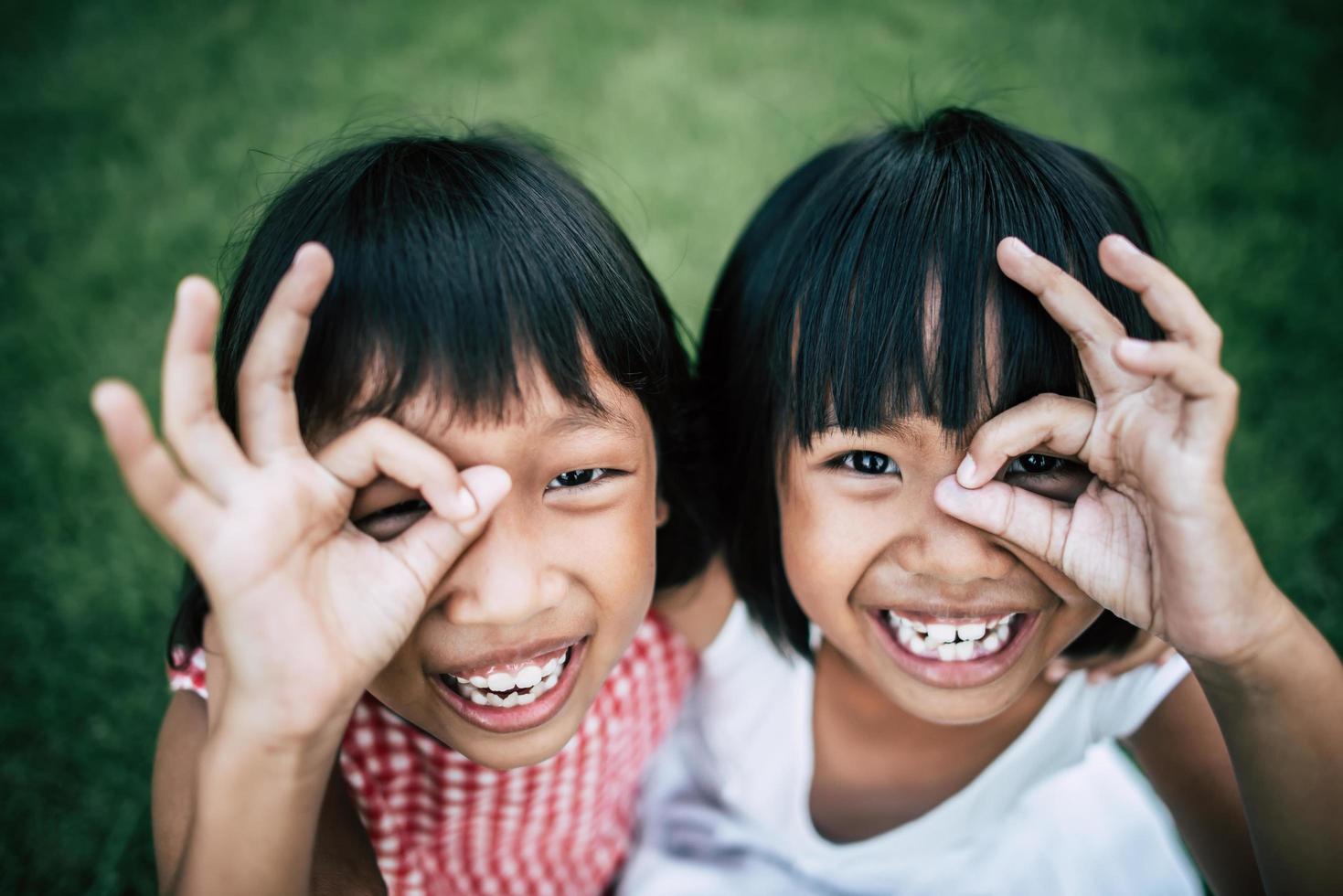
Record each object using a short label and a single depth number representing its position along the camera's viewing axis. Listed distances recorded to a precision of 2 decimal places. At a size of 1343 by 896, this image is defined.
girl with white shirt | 0.48
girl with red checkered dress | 0.45
